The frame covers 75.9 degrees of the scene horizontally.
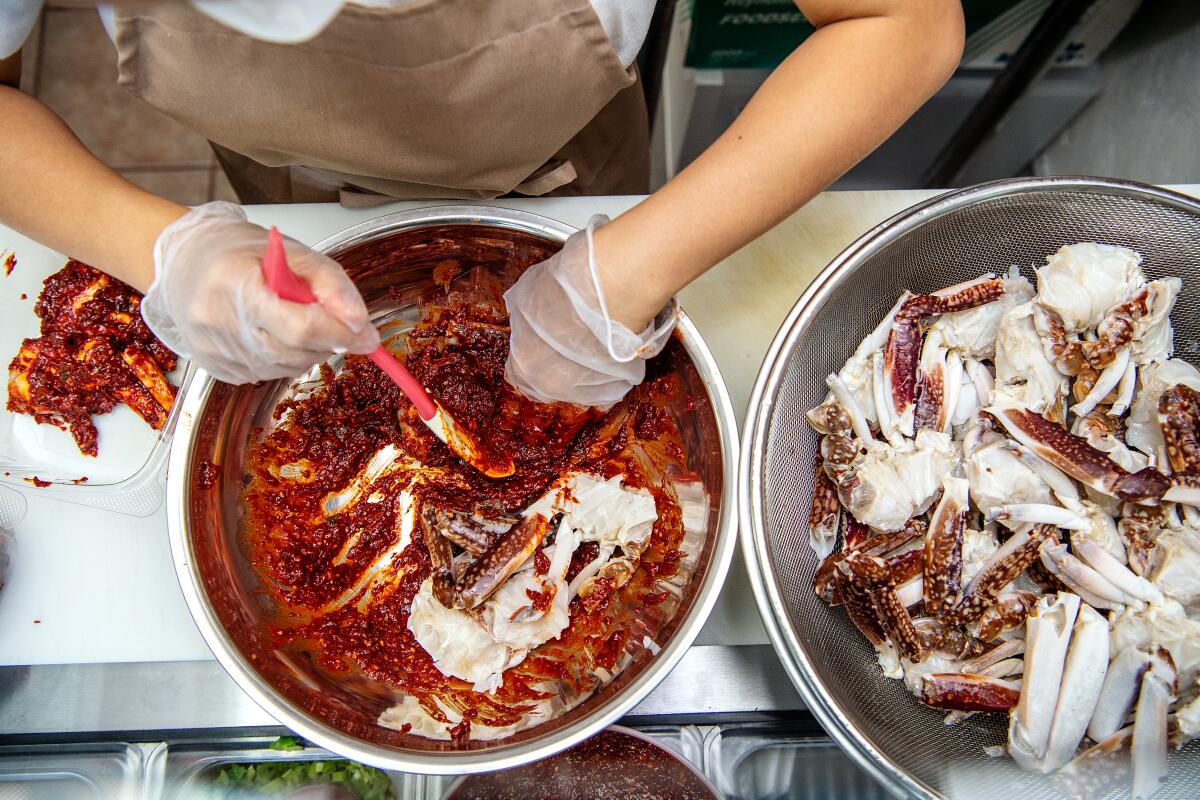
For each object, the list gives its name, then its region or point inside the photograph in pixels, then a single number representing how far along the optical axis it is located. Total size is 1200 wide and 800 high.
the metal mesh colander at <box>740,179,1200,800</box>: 1.14
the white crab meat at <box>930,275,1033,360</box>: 1.31
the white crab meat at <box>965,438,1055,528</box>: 1.22
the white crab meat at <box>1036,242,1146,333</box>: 1.24
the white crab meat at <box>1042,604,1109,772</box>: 1.15
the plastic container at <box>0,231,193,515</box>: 1.36
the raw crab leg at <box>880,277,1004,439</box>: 1.28
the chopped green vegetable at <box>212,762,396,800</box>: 1.44
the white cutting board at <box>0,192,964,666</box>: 1.37
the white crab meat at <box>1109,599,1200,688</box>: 1.15
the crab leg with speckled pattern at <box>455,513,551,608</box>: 1.27
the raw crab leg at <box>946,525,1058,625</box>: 1.21
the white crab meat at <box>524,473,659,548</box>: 1.32
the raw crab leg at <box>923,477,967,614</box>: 1.19
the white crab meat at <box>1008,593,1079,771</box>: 1.15
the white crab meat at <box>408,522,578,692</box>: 1.27
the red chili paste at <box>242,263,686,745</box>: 1.31
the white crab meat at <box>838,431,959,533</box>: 1.19
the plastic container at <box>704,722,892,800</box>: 1.42
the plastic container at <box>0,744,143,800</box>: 1.40
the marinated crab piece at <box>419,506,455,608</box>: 1.30
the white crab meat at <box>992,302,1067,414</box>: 1.26
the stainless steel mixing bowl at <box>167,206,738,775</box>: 1.09
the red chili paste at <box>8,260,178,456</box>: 1.38
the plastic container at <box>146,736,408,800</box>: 1.42
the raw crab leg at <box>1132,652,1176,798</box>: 1.12
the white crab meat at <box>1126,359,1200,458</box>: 1.26
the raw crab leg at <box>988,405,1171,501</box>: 1.15
